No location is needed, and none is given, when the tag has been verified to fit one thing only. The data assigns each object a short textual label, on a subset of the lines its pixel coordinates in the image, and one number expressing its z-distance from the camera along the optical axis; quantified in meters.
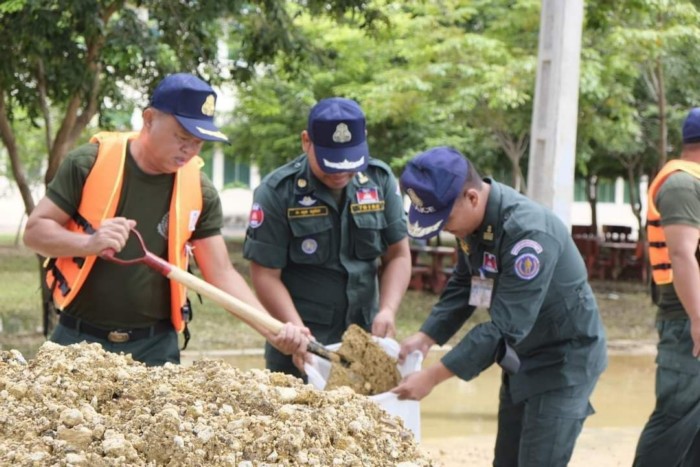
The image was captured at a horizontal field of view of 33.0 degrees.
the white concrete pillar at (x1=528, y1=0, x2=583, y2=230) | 9.09
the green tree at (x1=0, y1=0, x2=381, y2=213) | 8.66
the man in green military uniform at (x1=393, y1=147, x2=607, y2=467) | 4.04
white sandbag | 4.17
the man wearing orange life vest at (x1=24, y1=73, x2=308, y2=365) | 4.20
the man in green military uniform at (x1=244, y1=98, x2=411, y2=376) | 4.89
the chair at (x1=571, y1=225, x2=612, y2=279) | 22.92
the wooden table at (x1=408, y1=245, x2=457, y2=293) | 18.88
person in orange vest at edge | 5.12
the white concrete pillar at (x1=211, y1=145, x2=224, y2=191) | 41.56
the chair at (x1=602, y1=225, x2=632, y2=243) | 25.86
